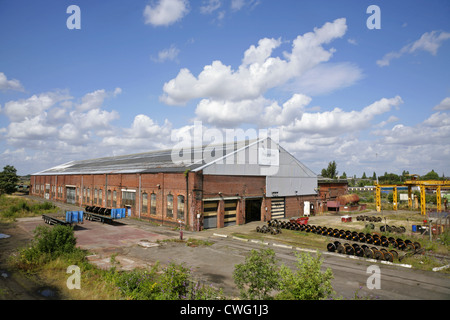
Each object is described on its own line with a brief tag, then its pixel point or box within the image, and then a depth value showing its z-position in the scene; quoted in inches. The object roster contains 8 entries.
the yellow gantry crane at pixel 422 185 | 1619.1
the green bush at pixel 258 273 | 320.8
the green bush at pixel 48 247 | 536.7
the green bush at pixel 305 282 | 297.1
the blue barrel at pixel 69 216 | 1059.3
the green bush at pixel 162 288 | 351.6
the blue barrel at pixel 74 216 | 1068.2
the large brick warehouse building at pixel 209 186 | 1069.1
